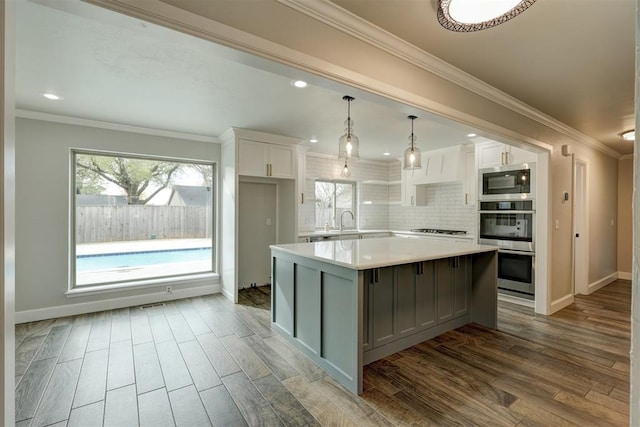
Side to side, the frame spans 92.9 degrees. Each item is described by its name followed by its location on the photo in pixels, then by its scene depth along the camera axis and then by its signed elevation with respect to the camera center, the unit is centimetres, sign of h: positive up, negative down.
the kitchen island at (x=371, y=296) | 234 -79
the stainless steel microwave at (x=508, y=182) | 405 +42
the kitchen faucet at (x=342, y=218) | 617 -14
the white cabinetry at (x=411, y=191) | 589 +42
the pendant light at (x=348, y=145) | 297 +66
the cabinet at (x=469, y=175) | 503 +61
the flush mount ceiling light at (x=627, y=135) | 375 +97
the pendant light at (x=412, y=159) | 317 +56
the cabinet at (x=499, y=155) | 414 +81
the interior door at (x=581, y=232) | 469 -31
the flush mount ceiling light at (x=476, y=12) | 153 +105
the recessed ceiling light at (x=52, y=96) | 304 +118
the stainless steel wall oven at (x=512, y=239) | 404 -37
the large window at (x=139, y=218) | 400 -8
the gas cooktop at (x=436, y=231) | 534 -34
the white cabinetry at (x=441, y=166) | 515 +81
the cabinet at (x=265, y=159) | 436 +80
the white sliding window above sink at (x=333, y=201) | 612 +23
